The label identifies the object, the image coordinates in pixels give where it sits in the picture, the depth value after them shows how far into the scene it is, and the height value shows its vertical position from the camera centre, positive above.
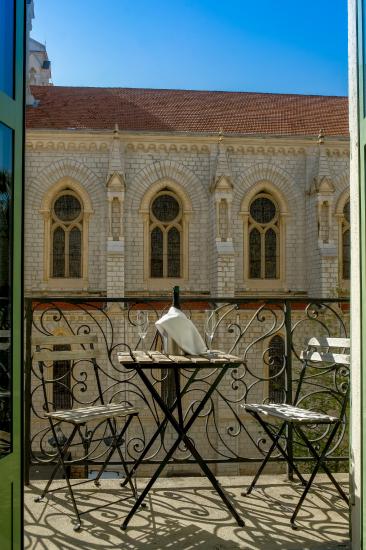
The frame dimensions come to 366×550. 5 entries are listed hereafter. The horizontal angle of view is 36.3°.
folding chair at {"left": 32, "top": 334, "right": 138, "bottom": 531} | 3.66 -0.84
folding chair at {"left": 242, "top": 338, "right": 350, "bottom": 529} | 3.58 -0.84
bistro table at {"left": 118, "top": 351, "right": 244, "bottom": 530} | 3.49 -0.51
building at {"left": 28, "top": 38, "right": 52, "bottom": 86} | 35.24 +14.81
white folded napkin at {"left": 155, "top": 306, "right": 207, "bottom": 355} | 3.81 -0.28
